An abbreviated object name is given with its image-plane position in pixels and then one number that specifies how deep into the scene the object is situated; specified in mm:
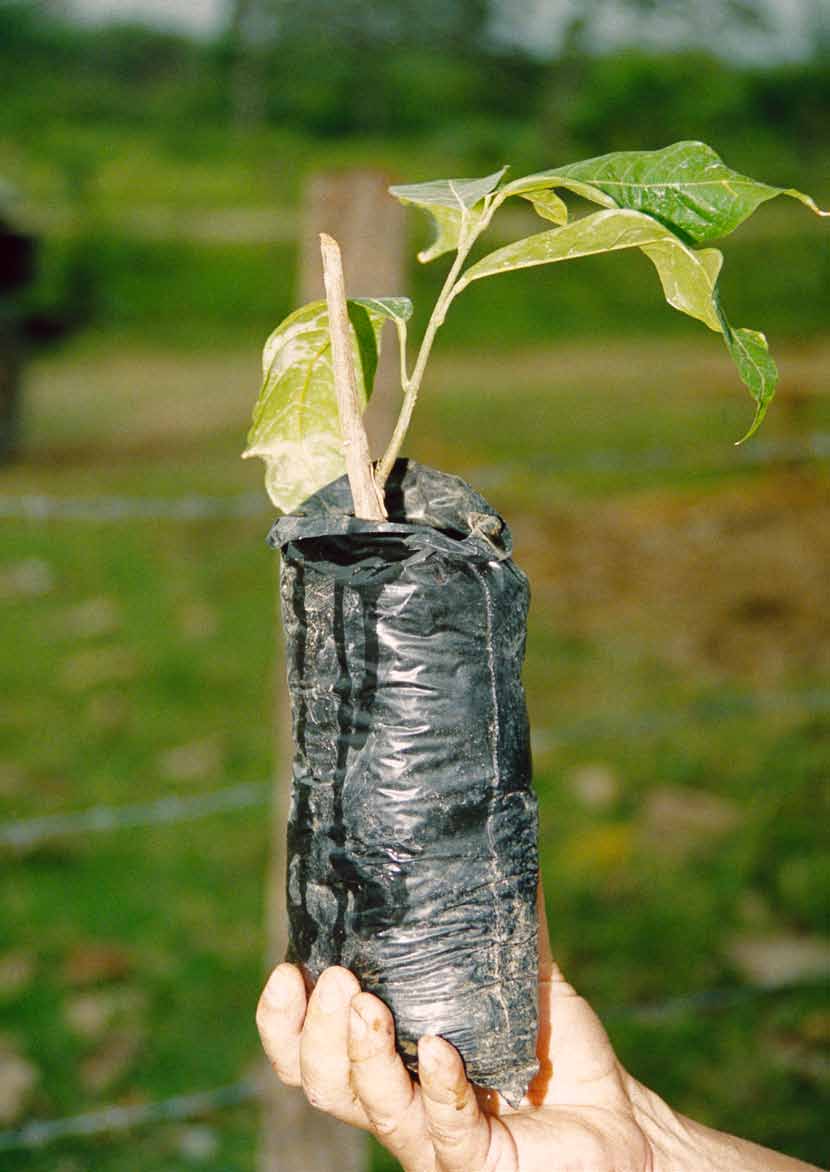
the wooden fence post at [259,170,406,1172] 1456
